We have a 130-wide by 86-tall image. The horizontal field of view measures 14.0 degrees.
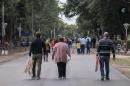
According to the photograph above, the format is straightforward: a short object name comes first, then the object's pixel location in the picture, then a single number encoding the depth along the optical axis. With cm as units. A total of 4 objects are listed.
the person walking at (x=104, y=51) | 2181
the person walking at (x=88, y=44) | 5355
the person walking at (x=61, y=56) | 2228
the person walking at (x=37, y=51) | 2249
